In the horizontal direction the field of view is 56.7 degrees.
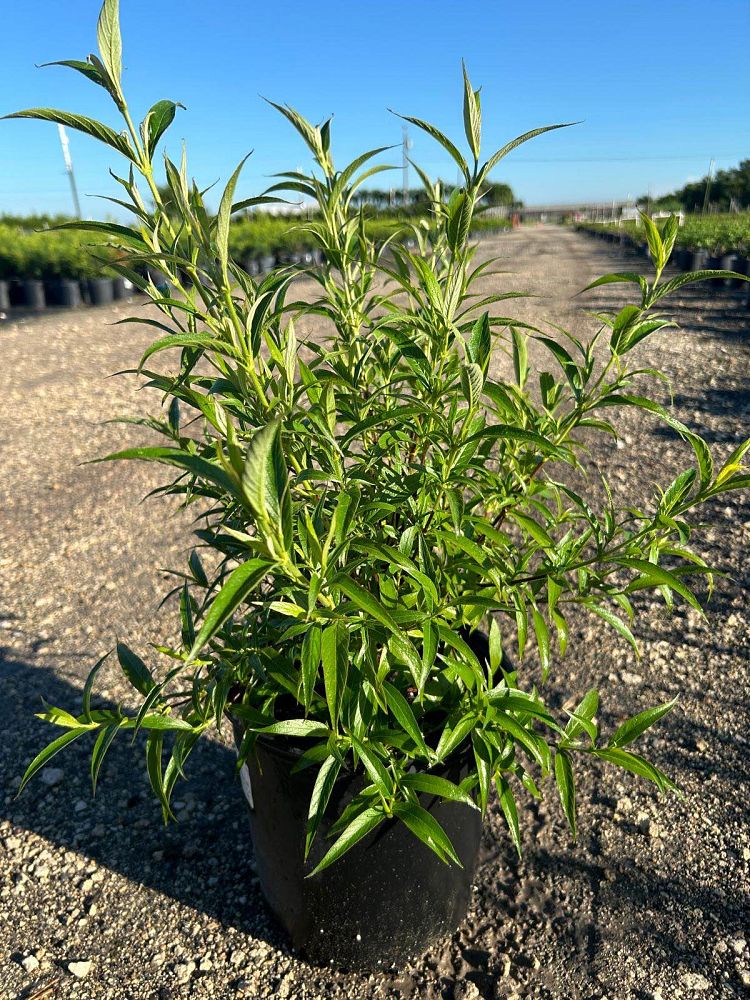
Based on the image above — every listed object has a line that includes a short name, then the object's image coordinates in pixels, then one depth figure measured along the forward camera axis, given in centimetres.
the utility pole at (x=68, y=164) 2420
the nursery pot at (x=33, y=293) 1248
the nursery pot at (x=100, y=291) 1302
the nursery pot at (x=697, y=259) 1655
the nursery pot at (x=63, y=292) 1270
